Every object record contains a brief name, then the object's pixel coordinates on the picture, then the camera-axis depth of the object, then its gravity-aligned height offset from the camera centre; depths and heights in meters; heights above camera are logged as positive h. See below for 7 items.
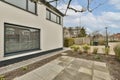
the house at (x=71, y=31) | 17.59 +2.75
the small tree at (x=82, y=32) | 15.87 +2.19
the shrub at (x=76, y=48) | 5.33 -0.80
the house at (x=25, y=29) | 2.90 +0.70
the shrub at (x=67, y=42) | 8.87 -0.39
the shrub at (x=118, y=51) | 3.79 -0.76
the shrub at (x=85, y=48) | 5.14 -0.77
